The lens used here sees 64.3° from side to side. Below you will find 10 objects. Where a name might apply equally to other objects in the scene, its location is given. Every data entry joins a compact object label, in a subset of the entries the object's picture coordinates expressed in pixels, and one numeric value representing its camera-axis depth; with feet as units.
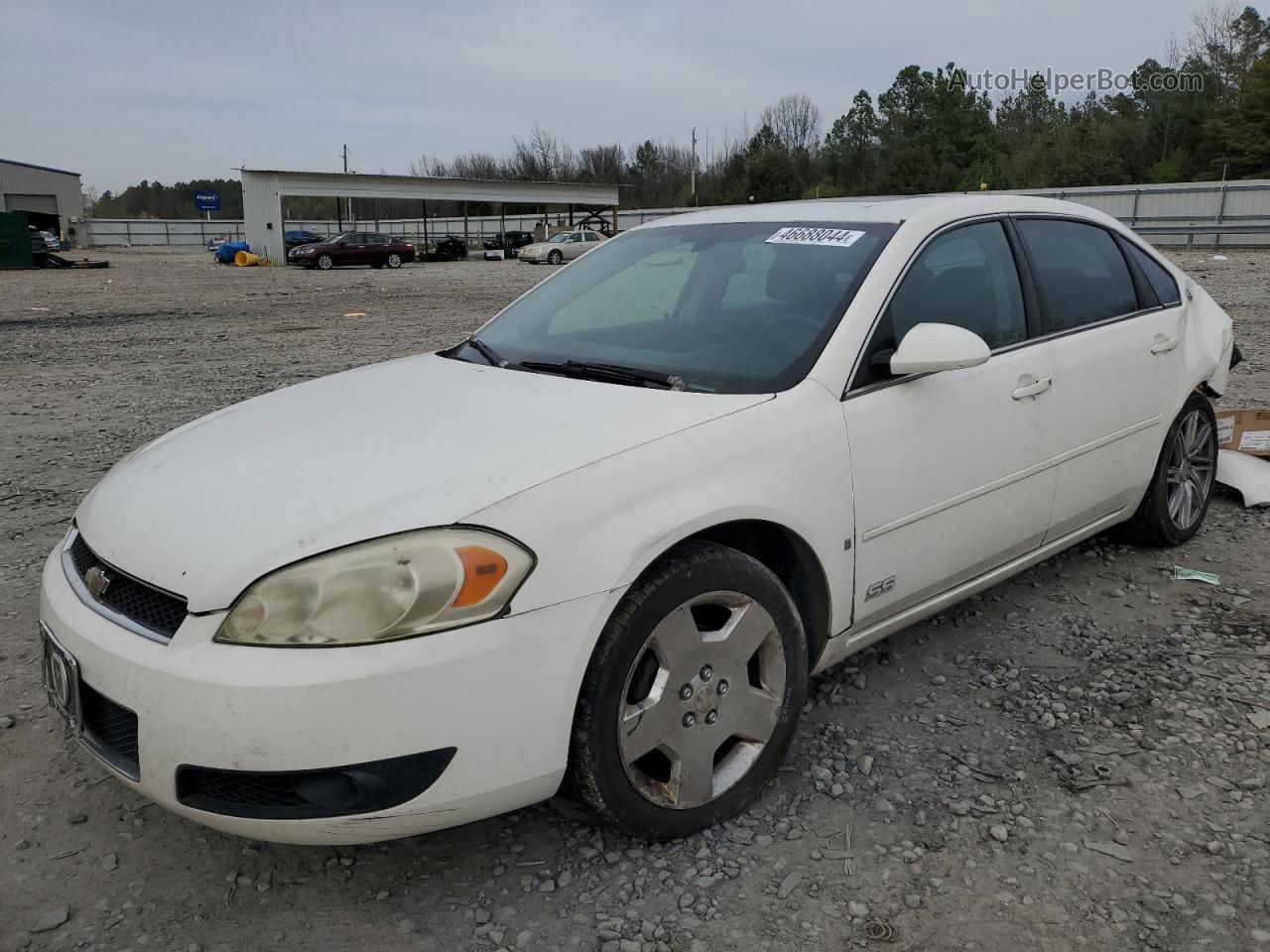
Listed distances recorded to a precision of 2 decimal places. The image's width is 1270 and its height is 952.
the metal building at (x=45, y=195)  184.85
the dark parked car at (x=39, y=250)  107.55
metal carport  133.39
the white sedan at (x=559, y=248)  132.36
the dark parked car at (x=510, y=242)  158.51
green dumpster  102.73
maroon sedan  119.85
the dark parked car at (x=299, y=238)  150.05
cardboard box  16.87
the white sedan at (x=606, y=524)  6.52
